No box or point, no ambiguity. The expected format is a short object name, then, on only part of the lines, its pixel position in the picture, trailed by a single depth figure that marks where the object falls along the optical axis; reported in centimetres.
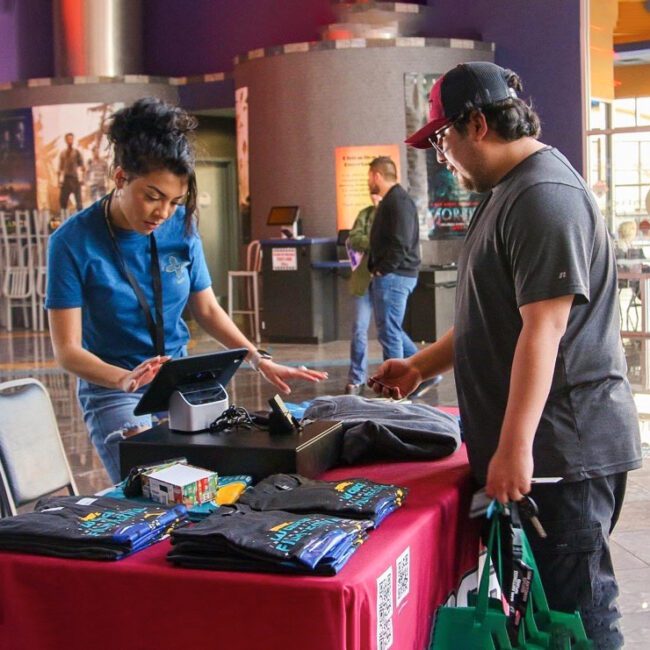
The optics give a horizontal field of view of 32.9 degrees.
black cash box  236
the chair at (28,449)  303
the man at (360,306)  805
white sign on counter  1146
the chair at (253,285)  1214
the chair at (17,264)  1345
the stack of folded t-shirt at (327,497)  208
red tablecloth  179
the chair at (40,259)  1341
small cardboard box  220
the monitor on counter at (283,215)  1181
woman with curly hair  273
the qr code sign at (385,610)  187
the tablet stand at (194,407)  251
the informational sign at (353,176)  1171
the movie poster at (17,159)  1375
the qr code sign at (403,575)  199
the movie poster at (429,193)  1166
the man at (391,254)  757
